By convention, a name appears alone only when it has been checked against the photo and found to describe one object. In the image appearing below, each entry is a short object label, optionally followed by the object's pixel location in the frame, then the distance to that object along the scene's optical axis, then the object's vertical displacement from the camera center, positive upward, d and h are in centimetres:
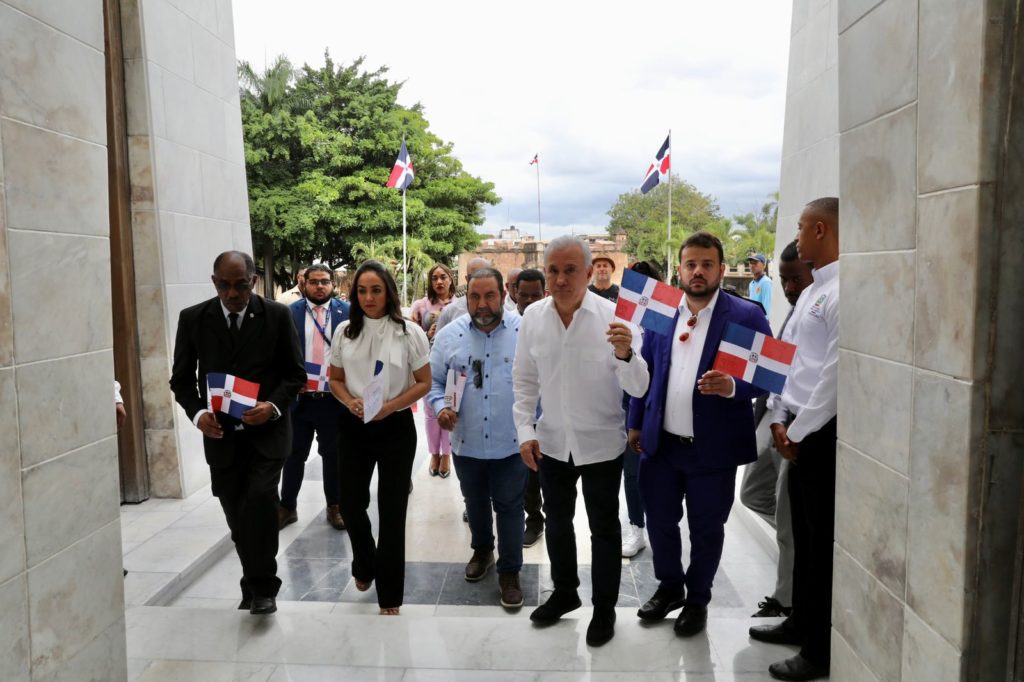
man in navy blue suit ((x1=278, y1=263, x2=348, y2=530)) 535 -90
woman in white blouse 387 -69
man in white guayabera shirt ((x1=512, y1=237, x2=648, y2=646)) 339 -66
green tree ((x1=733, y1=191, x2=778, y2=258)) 3288 +263
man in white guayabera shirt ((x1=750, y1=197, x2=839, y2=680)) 297 -68
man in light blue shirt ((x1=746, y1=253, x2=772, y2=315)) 1191 +10
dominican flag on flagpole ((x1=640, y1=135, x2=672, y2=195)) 1717 +300
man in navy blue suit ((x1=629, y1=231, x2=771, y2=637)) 337 -72
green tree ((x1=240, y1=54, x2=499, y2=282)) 2739 +447
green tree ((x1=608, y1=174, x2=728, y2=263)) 5262 +563
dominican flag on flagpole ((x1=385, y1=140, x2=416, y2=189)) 1836 +291
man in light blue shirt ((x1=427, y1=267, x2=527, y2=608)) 421 -77
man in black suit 365 -62
